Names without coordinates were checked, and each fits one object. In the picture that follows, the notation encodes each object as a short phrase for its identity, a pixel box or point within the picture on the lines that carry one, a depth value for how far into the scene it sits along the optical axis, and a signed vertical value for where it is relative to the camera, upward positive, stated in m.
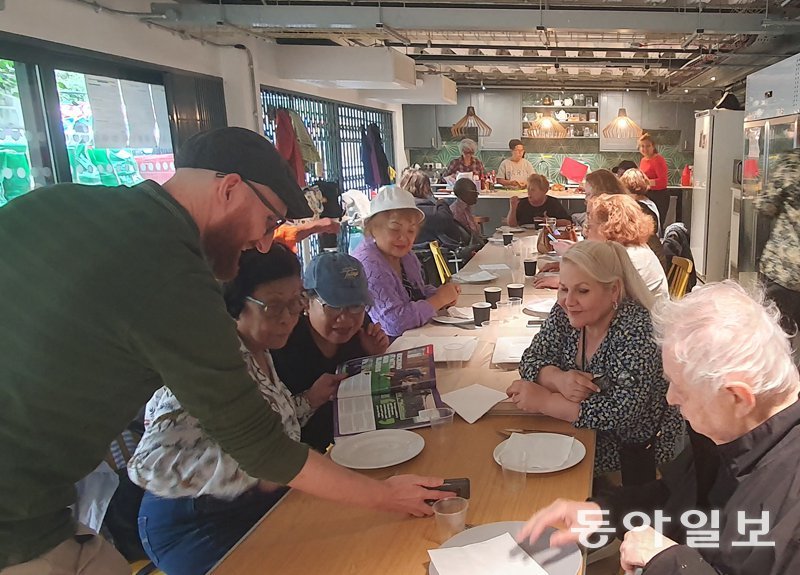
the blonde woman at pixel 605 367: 1.80 -0.69
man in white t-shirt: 10.56 -0.35
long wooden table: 1.27 -0.80
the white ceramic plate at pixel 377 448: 1.64 -0.79
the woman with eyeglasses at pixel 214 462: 1.48 -0.69
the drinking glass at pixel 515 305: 3.13 -0.80
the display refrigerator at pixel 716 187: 7.26 -0.59
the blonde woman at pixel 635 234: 3.12 -0.46
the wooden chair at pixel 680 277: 3.46 -0.77
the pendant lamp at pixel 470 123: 9.55 +0.43
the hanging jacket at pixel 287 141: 6.07 +0.19
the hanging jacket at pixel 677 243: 4.09 -0.68
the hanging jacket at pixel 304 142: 6.32 +0.18
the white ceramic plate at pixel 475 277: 3.93 -0.80
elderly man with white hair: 1.09 -0.57
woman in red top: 8.75 -0.44
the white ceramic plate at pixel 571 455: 1.55 -0.79
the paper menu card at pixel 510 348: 2.35 -0.78
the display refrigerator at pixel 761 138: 4.69 -0.04
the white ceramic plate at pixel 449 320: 2.96 -0.79
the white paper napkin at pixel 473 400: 1.91 -0.79
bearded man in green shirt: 0.99 -0.28
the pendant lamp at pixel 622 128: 10.61 +0.23
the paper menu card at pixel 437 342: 2.46 -0.78
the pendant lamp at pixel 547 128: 11.27 +0.32
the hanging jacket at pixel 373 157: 8.84 -0.02
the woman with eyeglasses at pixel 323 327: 2.12 -0.60
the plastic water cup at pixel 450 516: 1.31 -0.75
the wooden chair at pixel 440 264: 4.27 -0.76
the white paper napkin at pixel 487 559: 1.17 -0.78
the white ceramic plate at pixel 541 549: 1.18 -0.78
